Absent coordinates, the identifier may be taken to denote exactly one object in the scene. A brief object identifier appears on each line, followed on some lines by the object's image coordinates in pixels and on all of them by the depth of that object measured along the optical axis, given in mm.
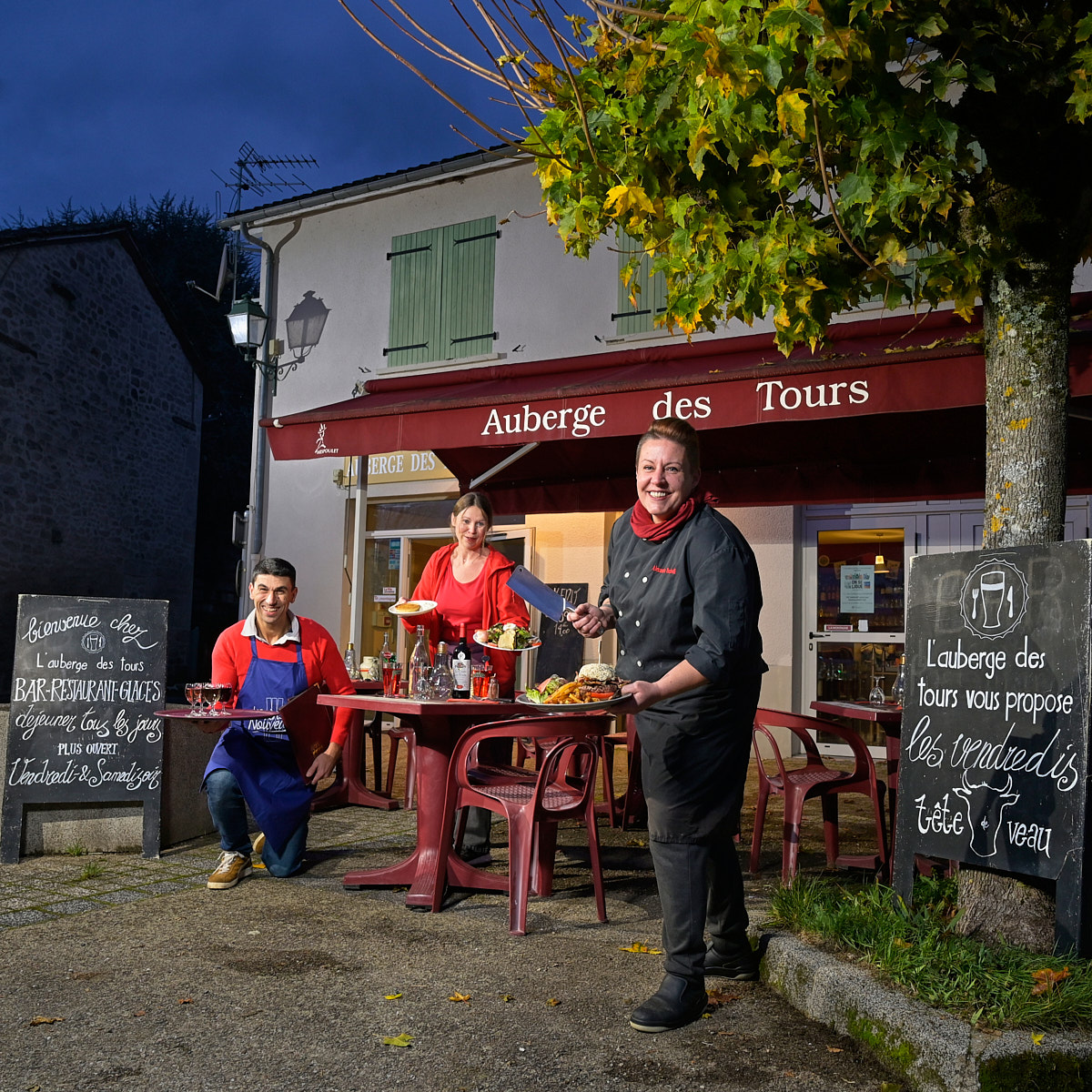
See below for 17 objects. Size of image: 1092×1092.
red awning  5734
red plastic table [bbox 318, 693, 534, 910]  4898
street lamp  13867
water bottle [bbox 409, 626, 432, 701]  5090
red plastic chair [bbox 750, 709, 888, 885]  5086
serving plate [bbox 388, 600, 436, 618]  5422
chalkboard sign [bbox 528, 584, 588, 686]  10695
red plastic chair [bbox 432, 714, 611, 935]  4367
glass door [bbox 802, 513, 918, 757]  10461
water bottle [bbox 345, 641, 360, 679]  7940
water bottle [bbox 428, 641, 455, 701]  5008
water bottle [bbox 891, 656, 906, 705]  6148
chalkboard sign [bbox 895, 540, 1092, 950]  3434
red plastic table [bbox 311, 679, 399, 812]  7305
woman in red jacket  5707
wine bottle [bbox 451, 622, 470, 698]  5148
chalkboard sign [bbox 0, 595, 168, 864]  5547
